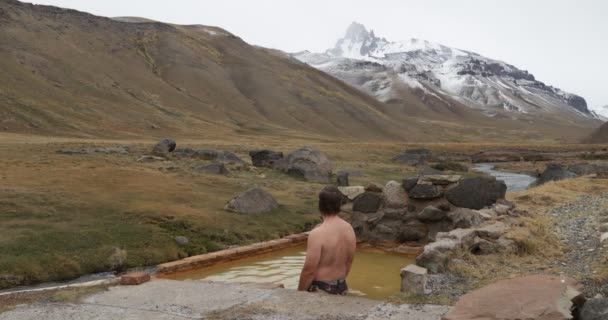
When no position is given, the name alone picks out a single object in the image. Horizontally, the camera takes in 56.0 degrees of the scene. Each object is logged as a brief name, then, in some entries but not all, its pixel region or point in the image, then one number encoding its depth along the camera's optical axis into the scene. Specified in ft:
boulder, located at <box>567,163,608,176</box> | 155.51
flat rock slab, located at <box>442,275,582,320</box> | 23.99
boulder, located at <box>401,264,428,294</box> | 34.96
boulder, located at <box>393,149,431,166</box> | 203.19
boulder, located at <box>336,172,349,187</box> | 114.62
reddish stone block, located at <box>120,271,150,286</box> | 36.73
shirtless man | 32.04
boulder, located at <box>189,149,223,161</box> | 139.36
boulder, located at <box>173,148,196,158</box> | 142.63
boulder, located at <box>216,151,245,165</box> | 133.79
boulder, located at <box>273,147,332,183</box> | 121.39
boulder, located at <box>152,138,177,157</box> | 140.52
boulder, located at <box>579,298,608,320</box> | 23.76
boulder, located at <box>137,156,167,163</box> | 124.41
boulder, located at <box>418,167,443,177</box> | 133.42
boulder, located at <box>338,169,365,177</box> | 133.61
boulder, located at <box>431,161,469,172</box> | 188.76
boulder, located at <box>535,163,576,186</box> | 139.53
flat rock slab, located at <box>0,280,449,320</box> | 28.07
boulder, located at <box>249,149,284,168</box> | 135.44
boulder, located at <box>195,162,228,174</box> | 111.45
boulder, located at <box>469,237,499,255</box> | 46.03
